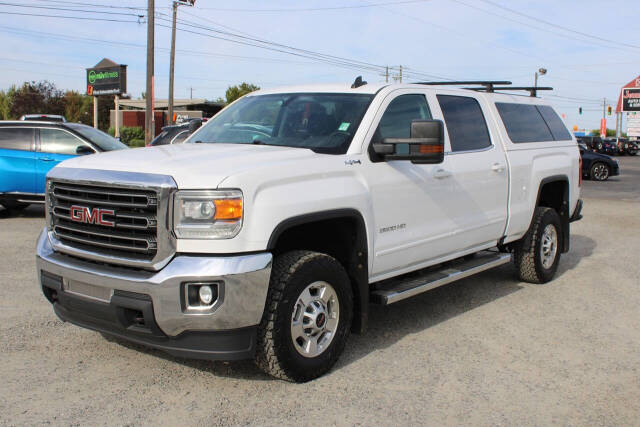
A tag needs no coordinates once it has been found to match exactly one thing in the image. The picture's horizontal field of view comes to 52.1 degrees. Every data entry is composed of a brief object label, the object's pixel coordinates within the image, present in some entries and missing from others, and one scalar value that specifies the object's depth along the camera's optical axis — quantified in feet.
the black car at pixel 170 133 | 50.24
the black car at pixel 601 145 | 127.54
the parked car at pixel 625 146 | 164.66
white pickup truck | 12.25
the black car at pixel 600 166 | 81.20
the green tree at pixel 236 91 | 237.66
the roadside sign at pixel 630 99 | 257.75
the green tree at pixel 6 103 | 188.44
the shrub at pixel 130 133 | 157.08
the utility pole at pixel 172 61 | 107.76
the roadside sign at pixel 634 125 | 224.12
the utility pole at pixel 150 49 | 83.15
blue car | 37.19
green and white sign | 144.36
